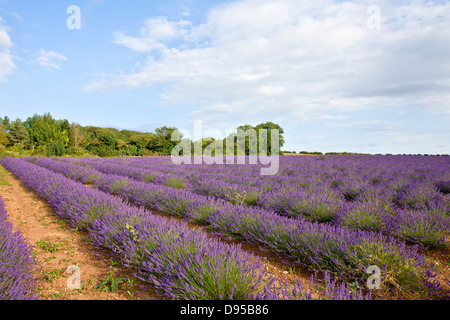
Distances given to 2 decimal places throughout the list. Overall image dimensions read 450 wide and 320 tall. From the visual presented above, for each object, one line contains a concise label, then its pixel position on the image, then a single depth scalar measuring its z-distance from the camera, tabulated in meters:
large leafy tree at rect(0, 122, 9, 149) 35.80
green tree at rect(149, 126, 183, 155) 40.44
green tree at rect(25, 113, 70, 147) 39.28
